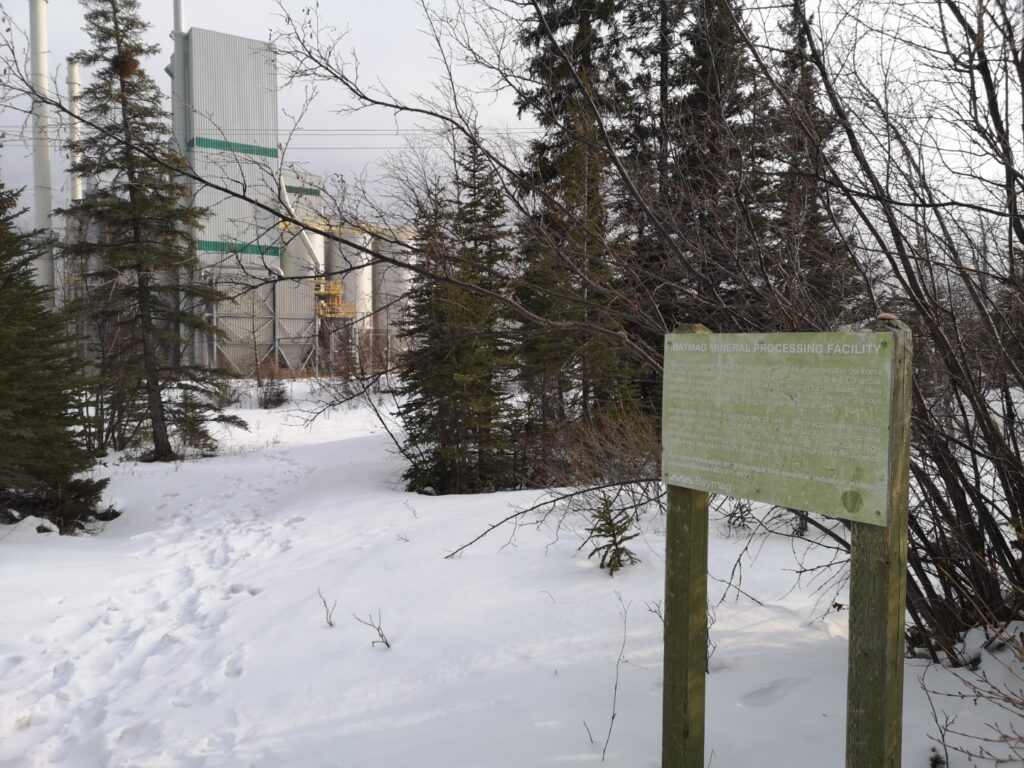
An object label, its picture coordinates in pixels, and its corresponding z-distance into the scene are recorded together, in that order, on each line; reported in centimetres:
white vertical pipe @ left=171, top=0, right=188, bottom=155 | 2381
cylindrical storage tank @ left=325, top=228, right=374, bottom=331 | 3070
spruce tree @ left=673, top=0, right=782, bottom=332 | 332
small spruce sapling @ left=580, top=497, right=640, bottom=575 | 487
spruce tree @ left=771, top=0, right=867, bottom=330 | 316
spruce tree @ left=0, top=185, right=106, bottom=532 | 832
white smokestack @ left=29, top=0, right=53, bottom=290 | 1744
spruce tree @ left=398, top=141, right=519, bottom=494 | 1201
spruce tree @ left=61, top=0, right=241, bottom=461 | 1472
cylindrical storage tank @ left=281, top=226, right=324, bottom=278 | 2664
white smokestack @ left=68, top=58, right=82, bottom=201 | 1702
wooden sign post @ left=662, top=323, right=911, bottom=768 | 189
